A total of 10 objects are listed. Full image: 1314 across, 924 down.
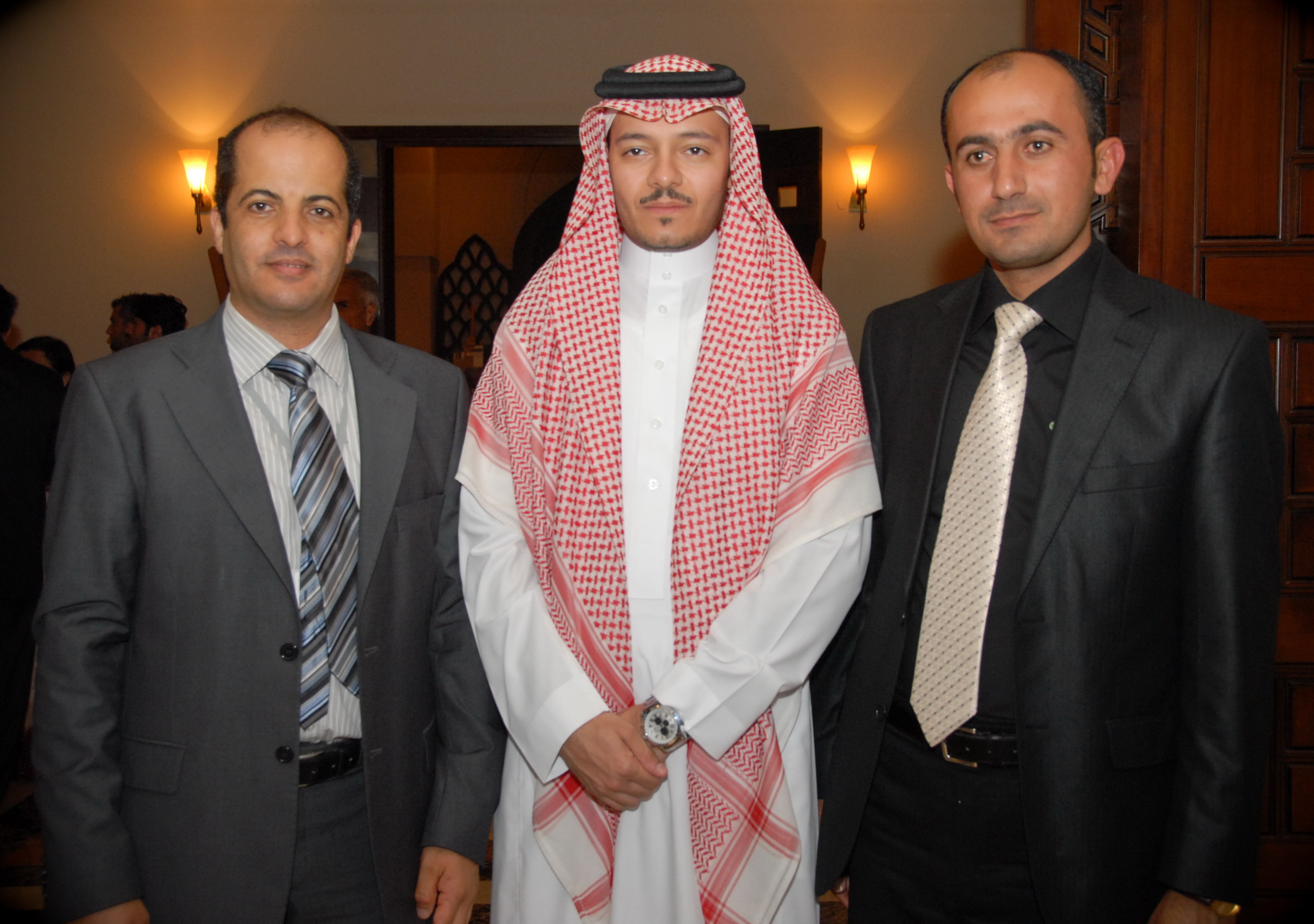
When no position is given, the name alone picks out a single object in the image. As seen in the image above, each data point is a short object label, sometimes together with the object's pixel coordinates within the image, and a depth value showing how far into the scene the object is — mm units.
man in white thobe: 1495
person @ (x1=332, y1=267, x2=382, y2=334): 4176
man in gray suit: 1346
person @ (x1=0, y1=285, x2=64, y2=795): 3074
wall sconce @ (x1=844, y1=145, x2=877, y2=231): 5410
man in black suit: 1358
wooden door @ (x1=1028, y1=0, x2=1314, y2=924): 2340
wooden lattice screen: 7977
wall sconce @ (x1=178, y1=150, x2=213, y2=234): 5516
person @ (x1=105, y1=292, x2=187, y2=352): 4277
